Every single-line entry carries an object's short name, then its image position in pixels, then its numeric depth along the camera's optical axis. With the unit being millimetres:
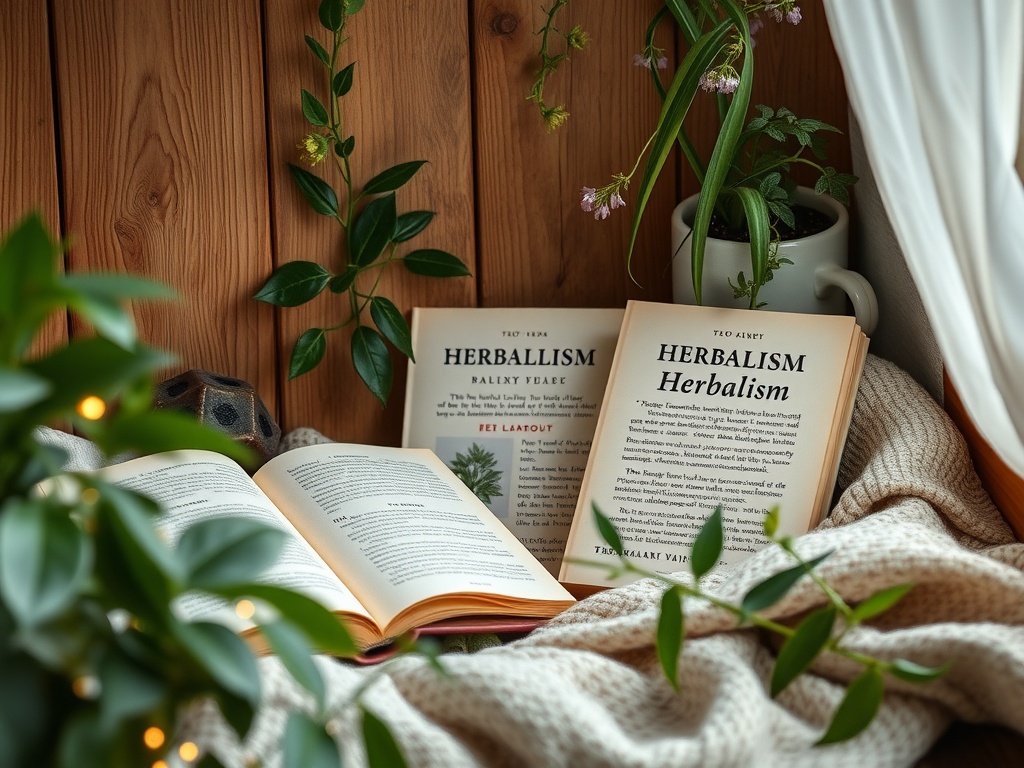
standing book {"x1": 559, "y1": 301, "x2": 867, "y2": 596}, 1605
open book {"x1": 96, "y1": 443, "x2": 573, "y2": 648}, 1515
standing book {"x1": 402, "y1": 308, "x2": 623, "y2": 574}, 1692
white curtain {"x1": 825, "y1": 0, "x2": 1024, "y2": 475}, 1453
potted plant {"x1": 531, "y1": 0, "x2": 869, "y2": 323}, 1618
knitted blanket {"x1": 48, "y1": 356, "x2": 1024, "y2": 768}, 1348
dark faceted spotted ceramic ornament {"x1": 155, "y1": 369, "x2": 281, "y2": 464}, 1660
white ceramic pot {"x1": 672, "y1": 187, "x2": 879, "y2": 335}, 1653
